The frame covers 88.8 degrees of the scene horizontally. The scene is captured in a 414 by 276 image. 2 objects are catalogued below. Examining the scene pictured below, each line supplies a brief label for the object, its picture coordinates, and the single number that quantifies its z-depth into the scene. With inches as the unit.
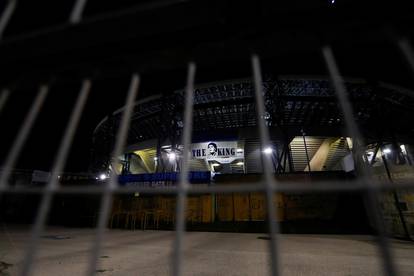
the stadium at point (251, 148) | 381.4
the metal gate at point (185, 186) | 20.4
